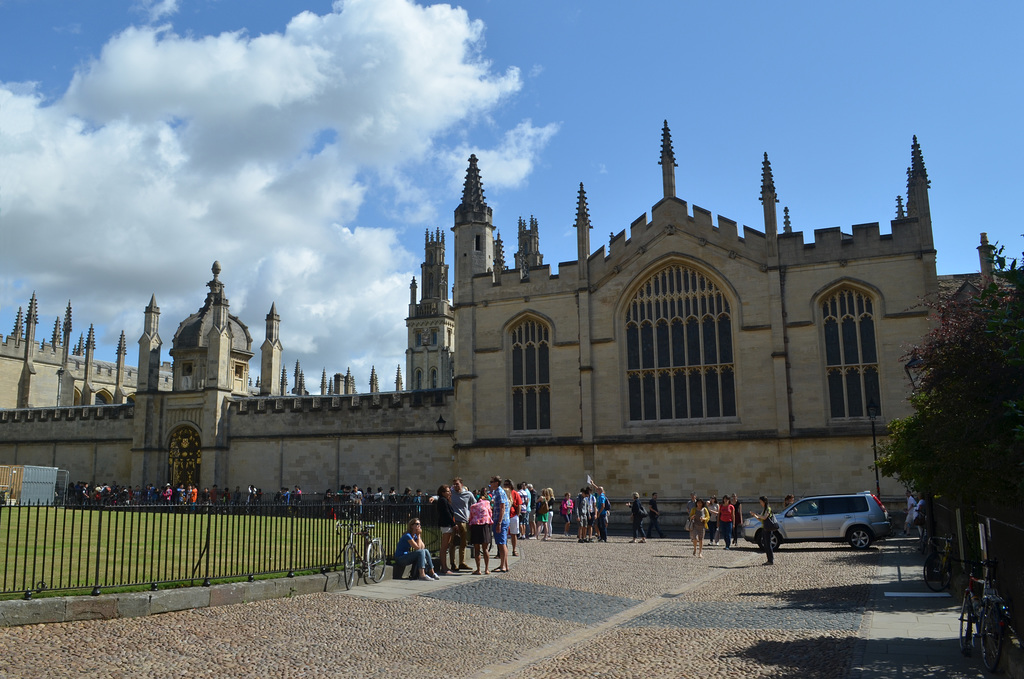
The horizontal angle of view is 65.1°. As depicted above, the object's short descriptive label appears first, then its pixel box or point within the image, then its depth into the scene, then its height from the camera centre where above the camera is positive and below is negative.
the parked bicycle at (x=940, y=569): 11.73 -1.62
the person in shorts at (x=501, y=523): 14.34 -1.05
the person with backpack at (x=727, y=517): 20.16 -1.38
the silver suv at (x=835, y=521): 18.83 -1.42
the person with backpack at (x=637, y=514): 21.20 -1.33
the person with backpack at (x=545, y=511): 22.33 -1.28
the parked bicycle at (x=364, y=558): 12.02 -1.39
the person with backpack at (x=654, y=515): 22.45 -1.44
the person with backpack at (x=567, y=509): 24.28 -1.37
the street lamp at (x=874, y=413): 22.23 +1.28
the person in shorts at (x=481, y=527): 14.05 -1.07
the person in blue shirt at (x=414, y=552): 13.02 -1.37
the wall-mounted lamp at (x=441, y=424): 29.13 +1.53
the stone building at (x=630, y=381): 24.34 +2.80
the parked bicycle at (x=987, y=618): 6.92 -1.43
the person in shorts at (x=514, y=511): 17.27 -1.06
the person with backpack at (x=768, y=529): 16.36 -1.39
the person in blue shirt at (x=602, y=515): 21.28 -1.35
